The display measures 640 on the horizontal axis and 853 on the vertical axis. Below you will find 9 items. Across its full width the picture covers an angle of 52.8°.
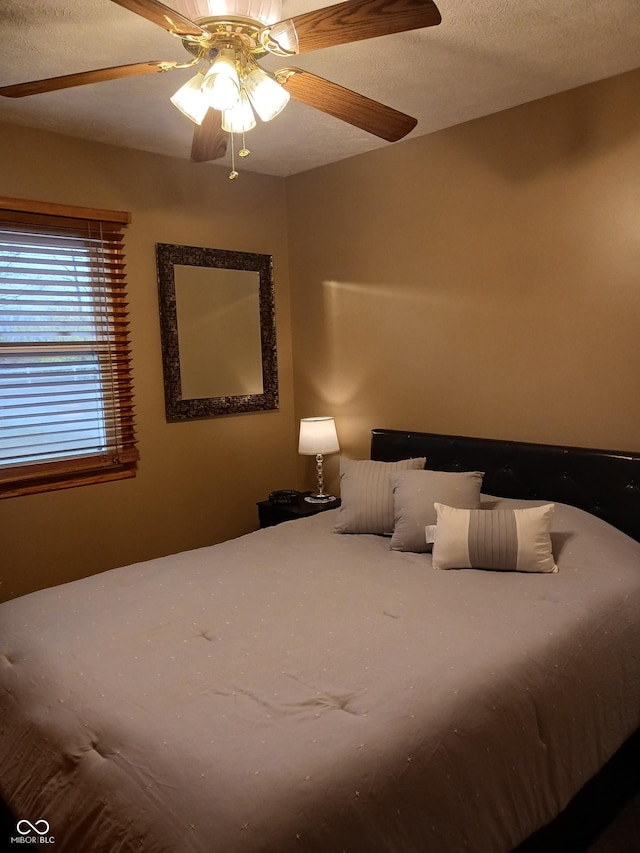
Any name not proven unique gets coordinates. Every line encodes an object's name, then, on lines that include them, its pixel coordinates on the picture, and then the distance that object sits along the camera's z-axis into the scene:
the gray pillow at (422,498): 2.70
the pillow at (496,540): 2.38
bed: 1.34
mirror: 3.66
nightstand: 3.71
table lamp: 3.79
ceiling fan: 1.52
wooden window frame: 3.11
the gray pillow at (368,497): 2.92
